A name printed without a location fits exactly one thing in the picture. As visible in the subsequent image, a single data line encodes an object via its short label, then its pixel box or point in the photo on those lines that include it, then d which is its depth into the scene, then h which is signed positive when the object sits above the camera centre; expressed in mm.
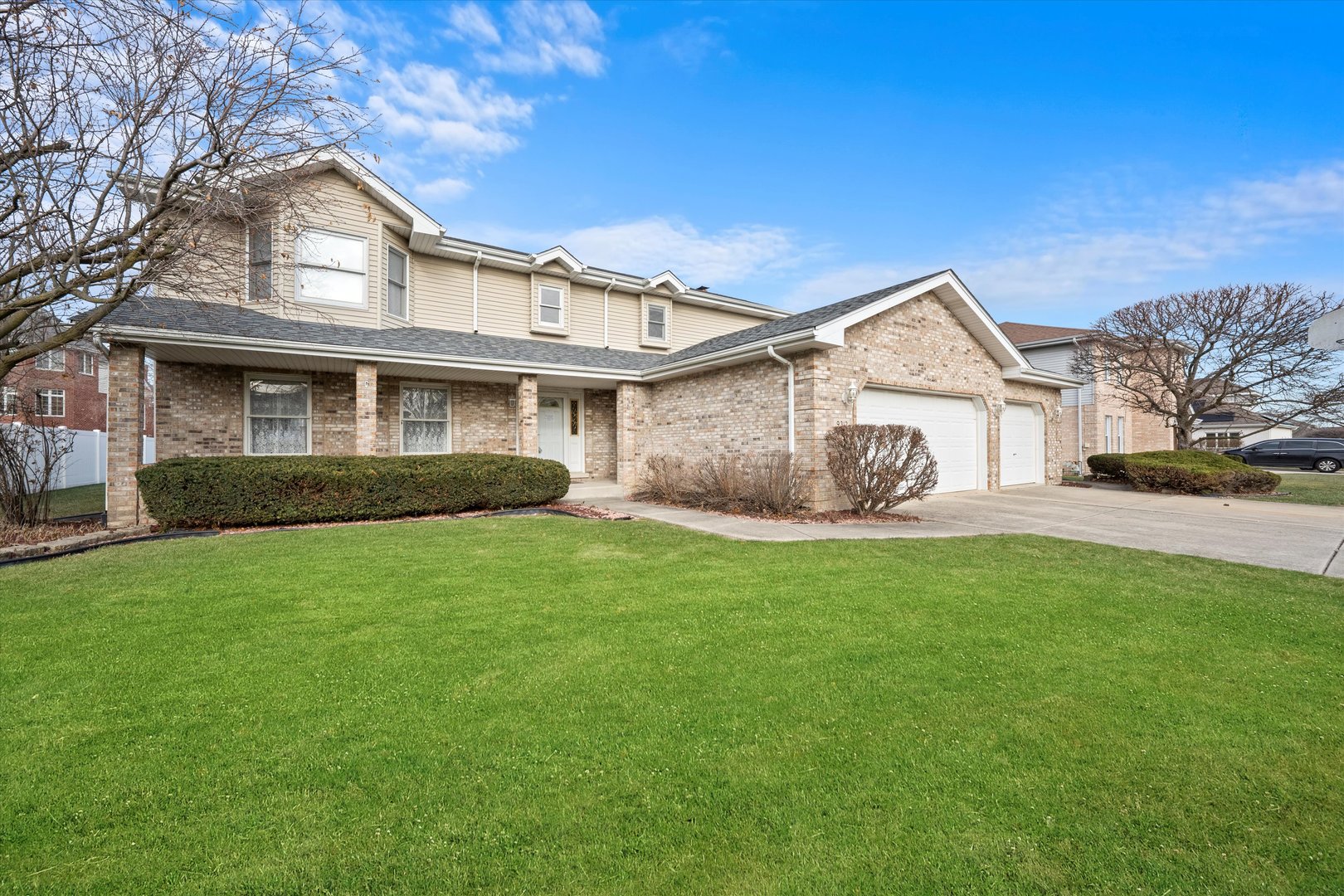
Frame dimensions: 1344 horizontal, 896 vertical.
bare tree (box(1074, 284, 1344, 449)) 17406 +3160
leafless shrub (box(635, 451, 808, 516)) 10719 -607
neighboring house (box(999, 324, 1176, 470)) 24694 +1640
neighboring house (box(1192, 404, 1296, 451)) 36356 +1257
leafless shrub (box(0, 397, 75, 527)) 9609 -95
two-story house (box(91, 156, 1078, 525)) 11102 +1956
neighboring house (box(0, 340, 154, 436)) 28828 +3534
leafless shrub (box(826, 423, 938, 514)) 10266 -223
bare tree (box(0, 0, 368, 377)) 6629 +3990
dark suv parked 25922 -323
